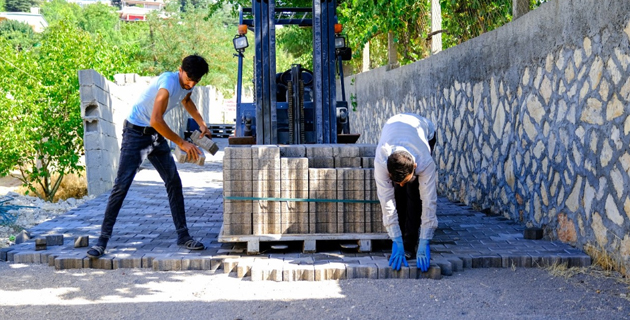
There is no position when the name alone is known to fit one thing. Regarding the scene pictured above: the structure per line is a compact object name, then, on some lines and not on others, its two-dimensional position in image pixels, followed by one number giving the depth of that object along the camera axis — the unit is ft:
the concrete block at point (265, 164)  20.43
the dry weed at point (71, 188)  46.11
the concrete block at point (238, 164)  20.44
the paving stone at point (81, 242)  21.72
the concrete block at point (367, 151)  21.20
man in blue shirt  19.93
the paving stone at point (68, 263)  19.83
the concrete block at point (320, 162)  21.11
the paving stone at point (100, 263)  19.75
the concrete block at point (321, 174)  20.58
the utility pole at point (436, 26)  37.55
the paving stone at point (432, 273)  18.11
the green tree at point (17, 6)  372.58
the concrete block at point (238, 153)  20.34
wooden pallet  20.31
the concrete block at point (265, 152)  20.39
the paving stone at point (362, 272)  18.30
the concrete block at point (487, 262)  19.22
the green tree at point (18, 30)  186.60
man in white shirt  17.45
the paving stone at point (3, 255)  21.08
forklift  26.43
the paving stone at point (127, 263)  19.79
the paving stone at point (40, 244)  21.40
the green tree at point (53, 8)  261.44
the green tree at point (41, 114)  38.40
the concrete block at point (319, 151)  21.04
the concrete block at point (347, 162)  21.06
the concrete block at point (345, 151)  20.97
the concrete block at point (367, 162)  20.95
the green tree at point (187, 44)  138.72
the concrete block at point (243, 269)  18.66
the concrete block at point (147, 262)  19.84
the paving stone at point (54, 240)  22.31
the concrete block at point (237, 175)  20.43
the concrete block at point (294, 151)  21.17
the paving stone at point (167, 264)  19.49
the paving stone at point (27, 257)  20.75
